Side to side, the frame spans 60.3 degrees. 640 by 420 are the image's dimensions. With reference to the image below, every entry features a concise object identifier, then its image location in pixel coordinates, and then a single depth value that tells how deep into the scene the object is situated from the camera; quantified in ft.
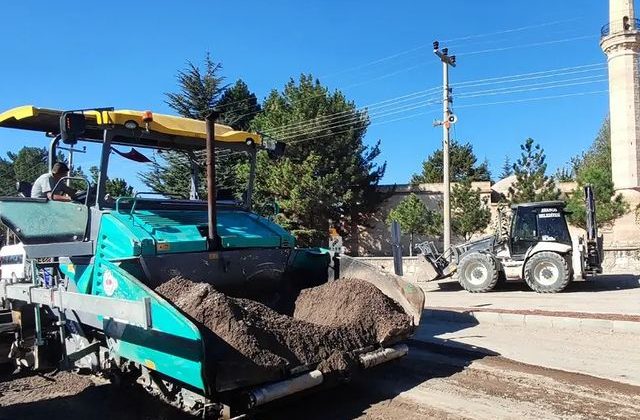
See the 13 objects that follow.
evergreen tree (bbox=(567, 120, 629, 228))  79.56
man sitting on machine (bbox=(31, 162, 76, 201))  18.57
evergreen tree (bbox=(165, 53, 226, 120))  90.79
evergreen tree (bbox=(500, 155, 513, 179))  163.02
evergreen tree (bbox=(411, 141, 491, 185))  146.92
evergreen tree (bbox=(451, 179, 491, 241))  89.71
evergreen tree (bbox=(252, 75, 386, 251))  99.35
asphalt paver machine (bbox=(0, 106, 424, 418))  13.50
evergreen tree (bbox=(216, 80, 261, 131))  108.27
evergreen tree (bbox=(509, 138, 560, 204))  87.72
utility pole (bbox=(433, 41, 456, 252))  71.05
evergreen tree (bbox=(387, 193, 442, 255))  94.32
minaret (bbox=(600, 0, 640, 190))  113.29
